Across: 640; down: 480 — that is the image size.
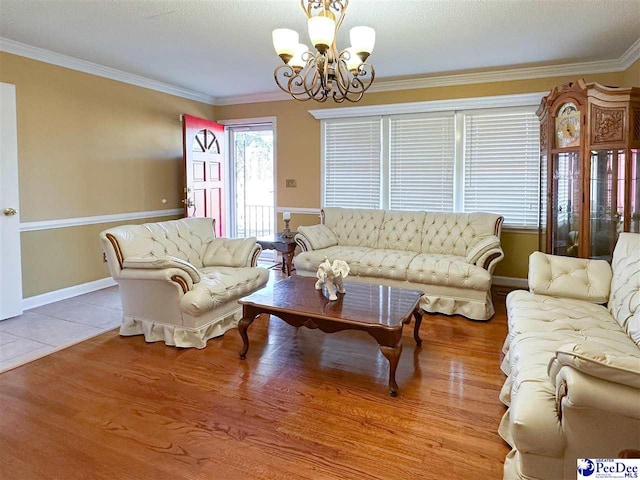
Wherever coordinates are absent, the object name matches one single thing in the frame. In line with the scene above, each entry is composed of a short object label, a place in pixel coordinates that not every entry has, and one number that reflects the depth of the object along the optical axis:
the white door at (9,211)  3.71
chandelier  2.51
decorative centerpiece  2.99
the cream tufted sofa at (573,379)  1.36
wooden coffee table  2.49
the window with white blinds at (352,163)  5.52
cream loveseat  3.14
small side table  4.63
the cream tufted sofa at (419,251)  3.88
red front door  5.52
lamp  4.97
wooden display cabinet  3.54
